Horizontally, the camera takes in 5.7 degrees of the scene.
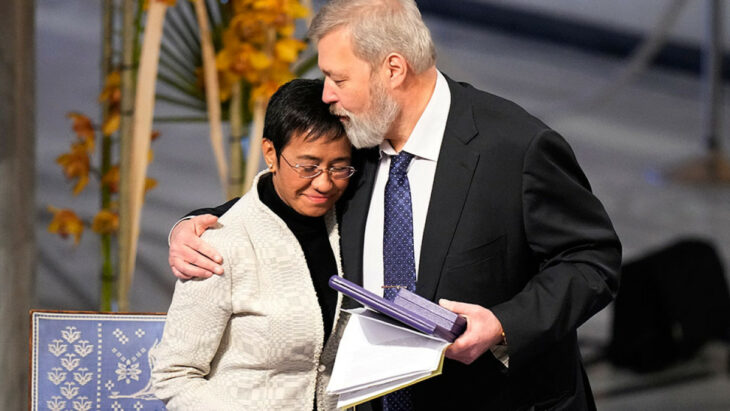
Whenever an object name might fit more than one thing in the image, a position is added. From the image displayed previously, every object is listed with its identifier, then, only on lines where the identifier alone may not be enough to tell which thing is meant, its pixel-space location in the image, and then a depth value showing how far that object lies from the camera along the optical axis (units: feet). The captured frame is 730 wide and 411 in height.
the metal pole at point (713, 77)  77.99
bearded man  39.36
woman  39.21
